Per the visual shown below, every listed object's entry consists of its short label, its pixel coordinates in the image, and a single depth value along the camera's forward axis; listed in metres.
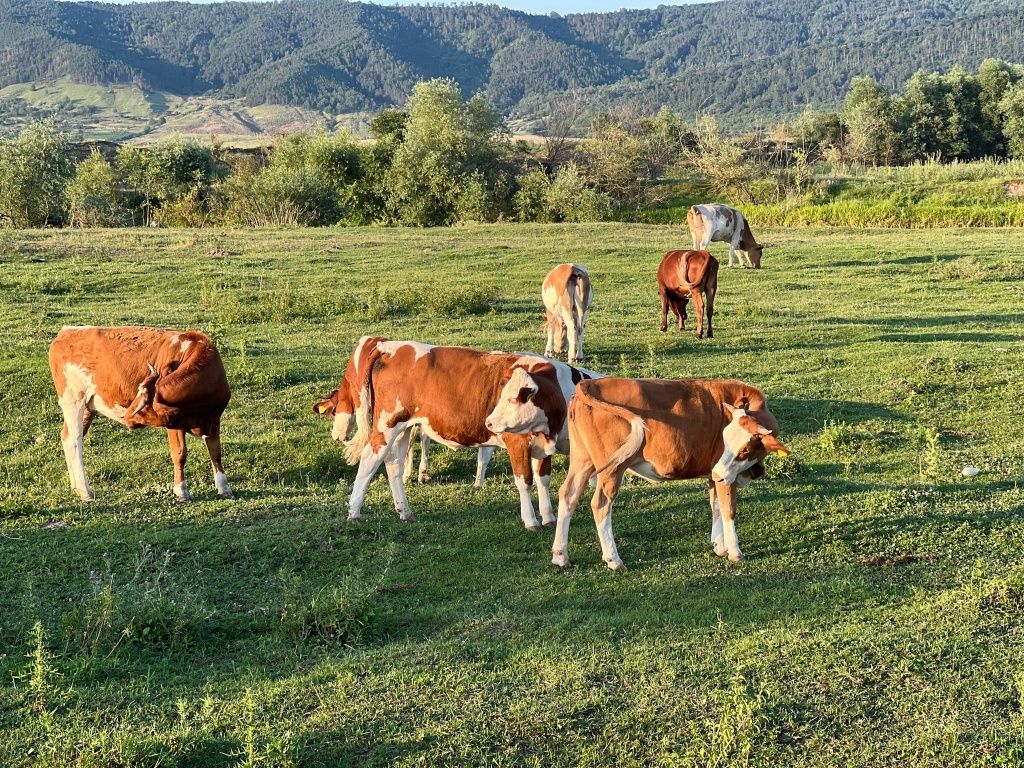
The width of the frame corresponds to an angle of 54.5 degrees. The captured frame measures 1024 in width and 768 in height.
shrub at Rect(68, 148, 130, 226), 42.66
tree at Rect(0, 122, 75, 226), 43.03
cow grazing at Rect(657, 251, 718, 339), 19.61
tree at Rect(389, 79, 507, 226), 51.22
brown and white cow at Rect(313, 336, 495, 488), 11.60
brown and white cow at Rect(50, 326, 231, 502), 11.34
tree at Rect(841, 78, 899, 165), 69.06
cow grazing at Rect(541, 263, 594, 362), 17.77
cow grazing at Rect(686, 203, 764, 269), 28.61
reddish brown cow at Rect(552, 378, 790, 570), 9.12
